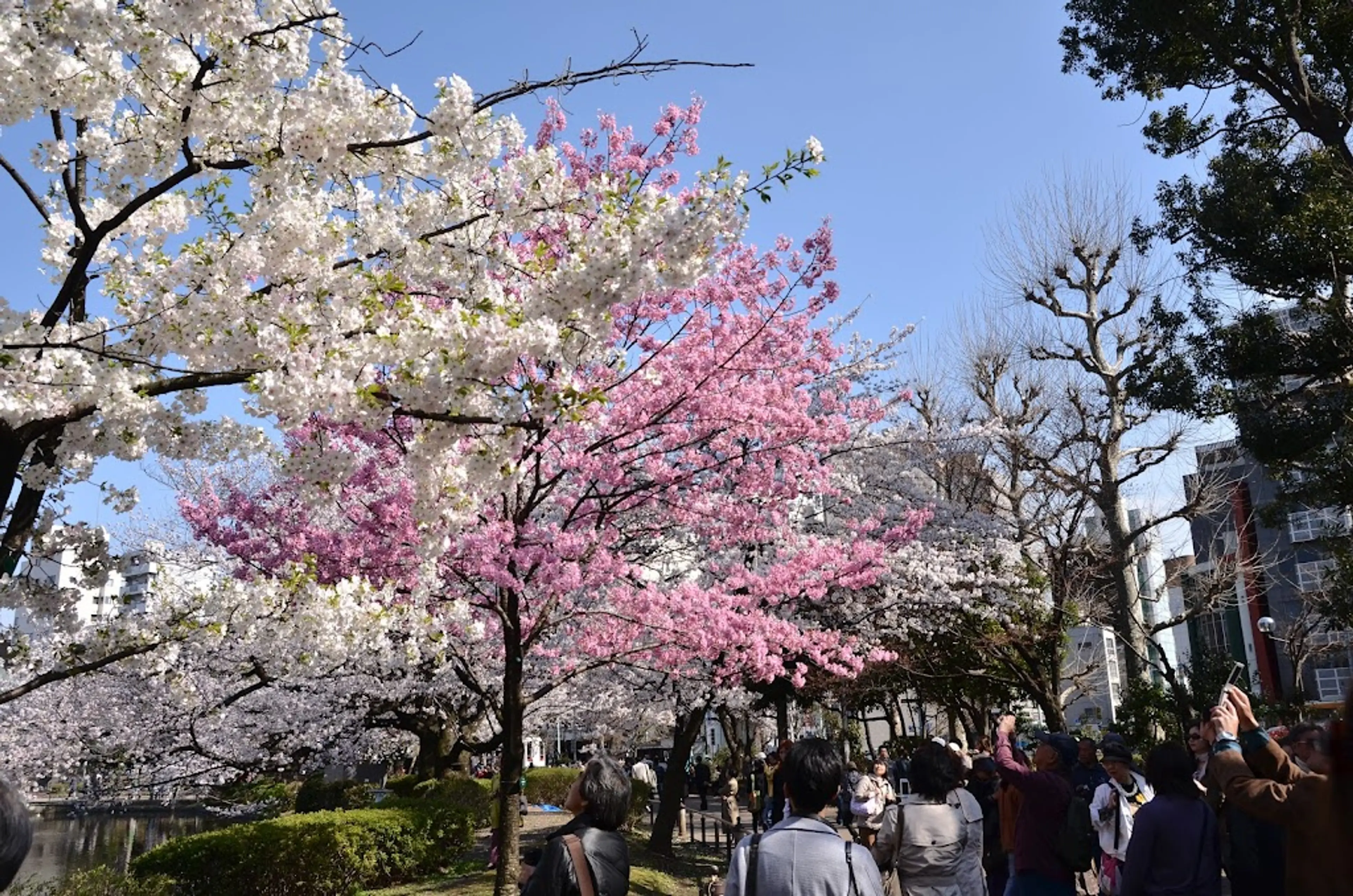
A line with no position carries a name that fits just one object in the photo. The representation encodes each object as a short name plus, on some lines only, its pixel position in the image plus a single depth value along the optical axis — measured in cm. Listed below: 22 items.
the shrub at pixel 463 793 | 1694
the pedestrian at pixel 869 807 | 919
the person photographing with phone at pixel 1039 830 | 496
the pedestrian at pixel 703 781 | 2384
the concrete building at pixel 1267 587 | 2931
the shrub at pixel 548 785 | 2641
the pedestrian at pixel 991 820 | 646
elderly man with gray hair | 323
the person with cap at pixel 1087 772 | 688
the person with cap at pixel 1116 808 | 643
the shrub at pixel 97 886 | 843
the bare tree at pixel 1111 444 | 1667
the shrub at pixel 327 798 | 1750
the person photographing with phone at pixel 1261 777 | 227
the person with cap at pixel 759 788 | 1733
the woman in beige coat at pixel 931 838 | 449
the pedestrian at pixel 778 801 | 1057
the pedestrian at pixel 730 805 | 1508
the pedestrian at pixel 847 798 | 1105
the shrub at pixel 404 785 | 1992
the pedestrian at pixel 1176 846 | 421
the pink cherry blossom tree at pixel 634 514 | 864
